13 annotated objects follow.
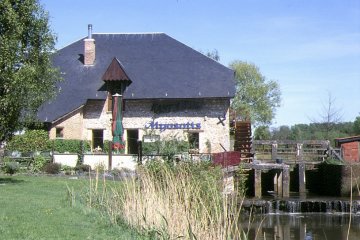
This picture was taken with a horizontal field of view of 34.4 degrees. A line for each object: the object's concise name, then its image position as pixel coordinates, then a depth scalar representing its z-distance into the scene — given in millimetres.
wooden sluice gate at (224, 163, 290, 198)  28422
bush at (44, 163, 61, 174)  26125
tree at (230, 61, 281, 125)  62406
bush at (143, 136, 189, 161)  18619
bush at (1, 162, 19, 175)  24056
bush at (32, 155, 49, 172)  26672
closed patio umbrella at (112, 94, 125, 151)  34125
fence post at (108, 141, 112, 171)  28125
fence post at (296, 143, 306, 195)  30797
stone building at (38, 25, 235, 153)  33781
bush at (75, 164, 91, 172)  27225
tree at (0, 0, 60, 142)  17594
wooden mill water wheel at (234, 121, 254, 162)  34281
